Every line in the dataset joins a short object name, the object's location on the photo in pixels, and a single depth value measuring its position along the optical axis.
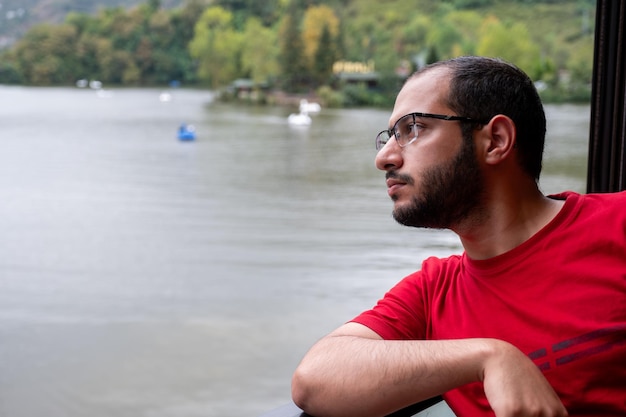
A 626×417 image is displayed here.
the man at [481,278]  0.62
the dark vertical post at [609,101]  1.08
